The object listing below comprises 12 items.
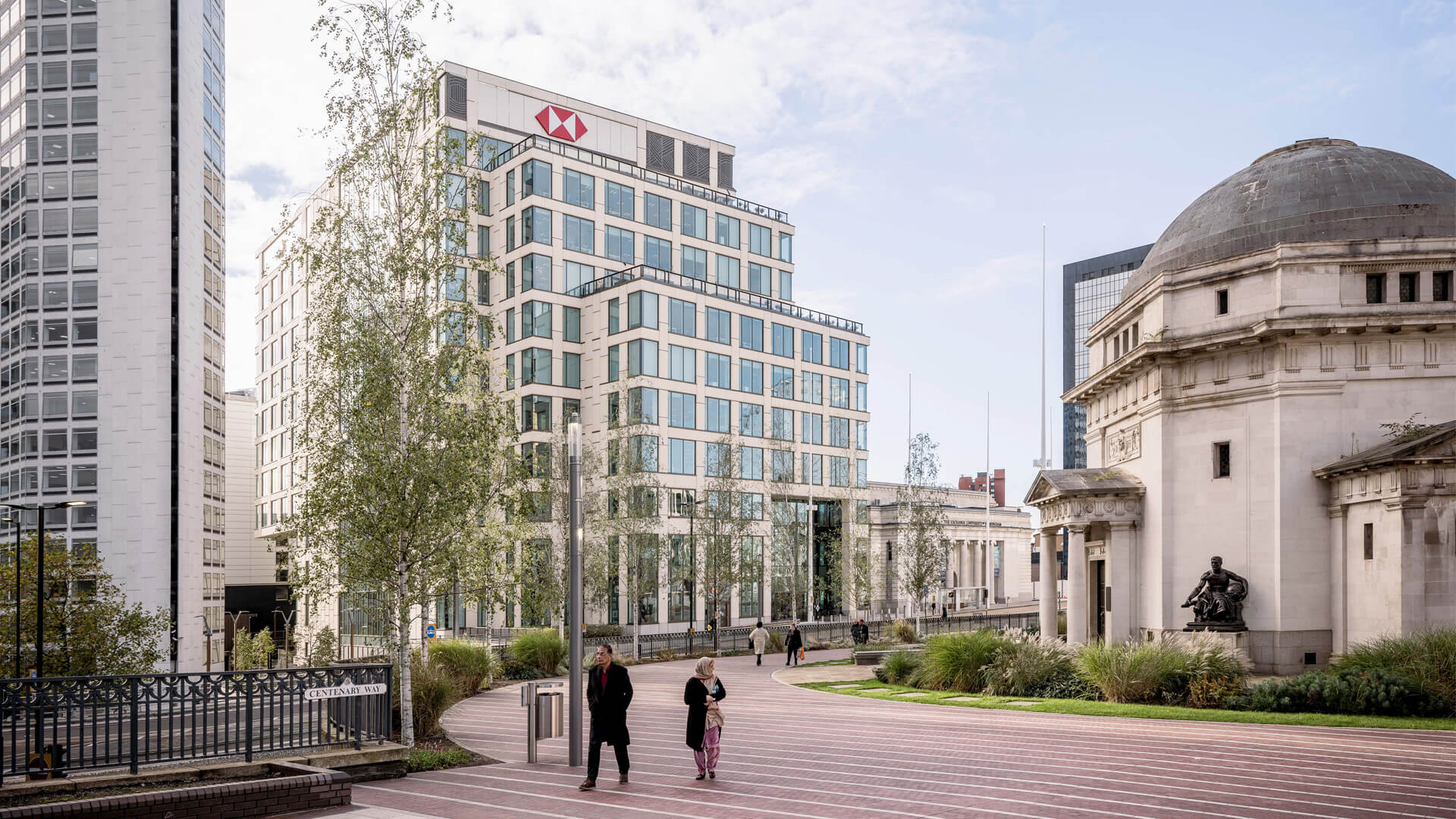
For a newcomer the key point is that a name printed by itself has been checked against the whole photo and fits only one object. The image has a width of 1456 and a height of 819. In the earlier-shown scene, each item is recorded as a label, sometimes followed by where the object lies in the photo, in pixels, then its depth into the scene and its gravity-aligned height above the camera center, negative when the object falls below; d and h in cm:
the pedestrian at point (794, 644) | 4141 -729
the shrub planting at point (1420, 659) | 2211 -448
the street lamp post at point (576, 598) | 1725 -230
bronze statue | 3098 -426
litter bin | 1814 -440
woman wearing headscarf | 1565 -383
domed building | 2839 +95
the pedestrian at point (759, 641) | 4184 -728
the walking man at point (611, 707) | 1559 -367
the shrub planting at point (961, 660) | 2819 -544
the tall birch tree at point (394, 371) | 2028 +171
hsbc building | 6800 +770
